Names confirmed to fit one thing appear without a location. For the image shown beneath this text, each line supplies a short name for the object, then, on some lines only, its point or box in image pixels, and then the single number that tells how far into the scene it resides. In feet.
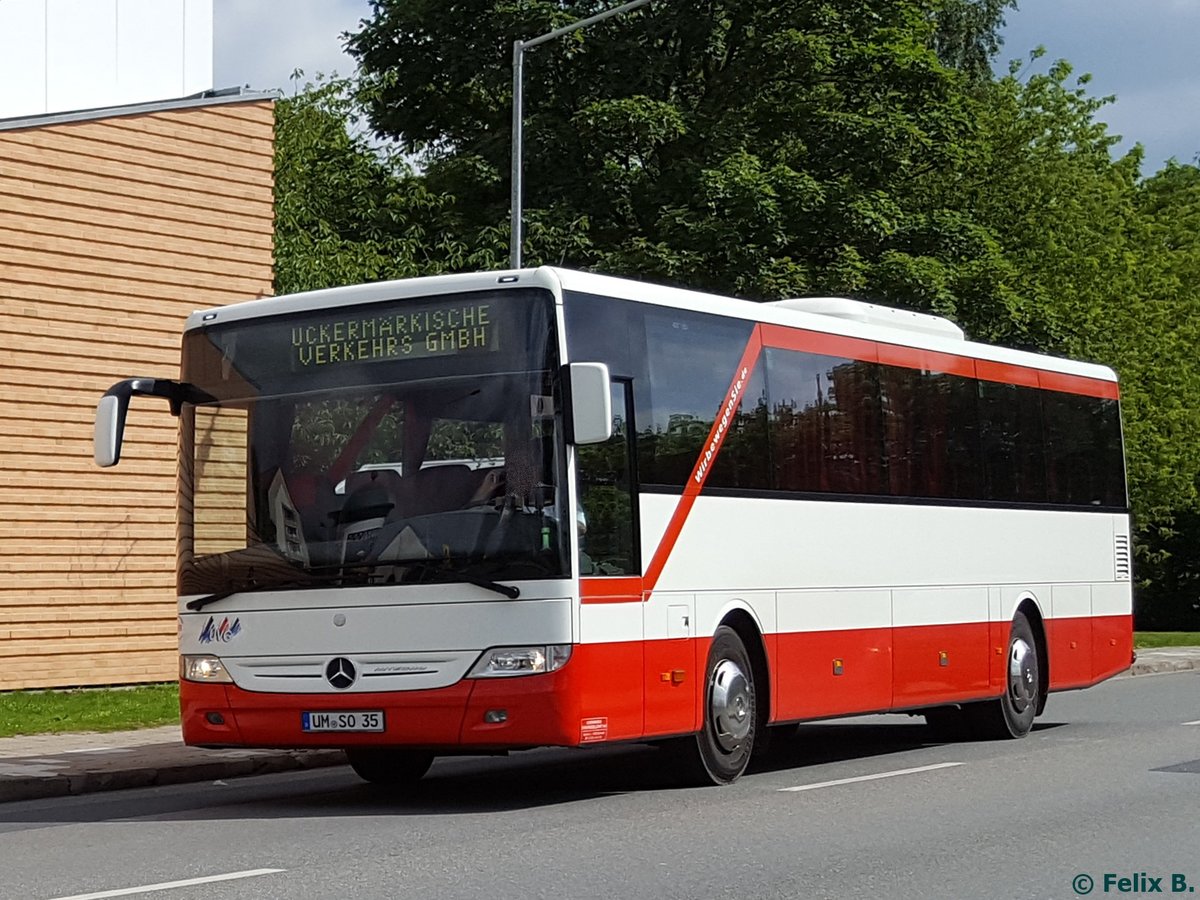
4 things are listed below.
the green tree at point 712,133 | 119.75
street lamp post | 76.84
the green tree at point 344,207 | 99.60
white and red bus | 39.73
